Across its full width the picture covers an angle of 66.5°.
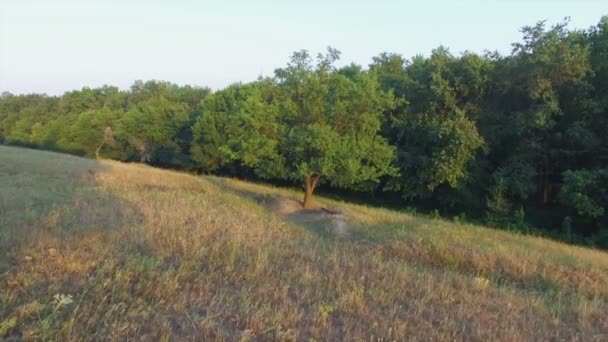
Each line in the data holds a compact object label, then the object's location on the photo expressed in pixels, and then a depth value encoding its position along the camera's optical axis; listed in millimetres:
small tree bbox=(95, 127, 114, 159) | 51688
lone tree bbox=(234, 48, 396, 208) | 23453
